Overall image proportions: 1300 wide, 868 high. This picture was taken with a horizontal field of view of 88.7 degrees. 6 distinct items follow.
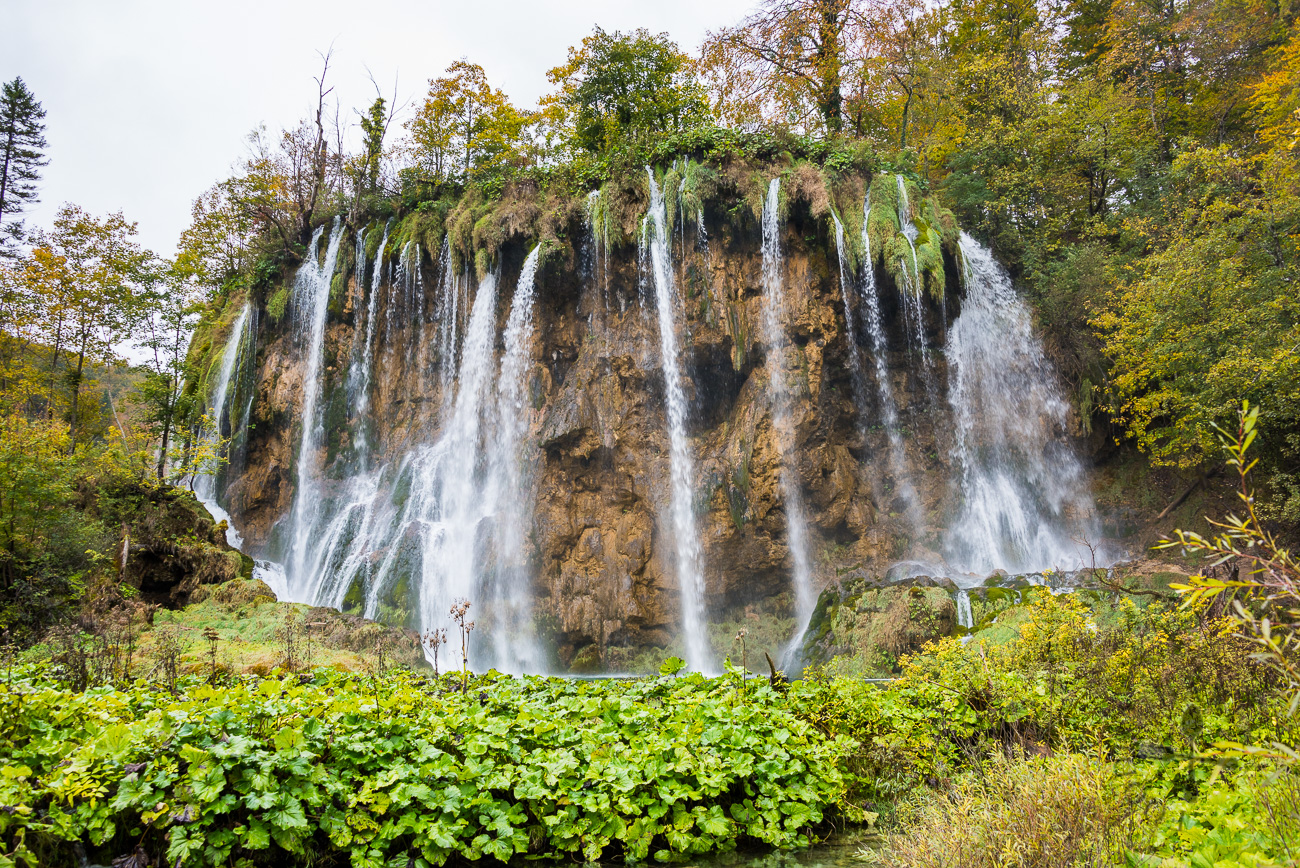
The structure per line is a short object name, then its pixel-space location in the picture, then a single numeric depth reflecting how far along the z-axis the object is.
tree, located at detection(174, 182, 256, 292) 28.77
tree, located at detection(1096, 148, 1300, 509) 13.16
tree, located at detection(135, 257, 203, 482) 20.84
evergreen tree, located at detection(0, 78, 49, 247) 27.36
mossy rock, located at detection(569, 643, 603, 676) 16.08
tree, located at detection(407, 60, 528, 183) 26.17
